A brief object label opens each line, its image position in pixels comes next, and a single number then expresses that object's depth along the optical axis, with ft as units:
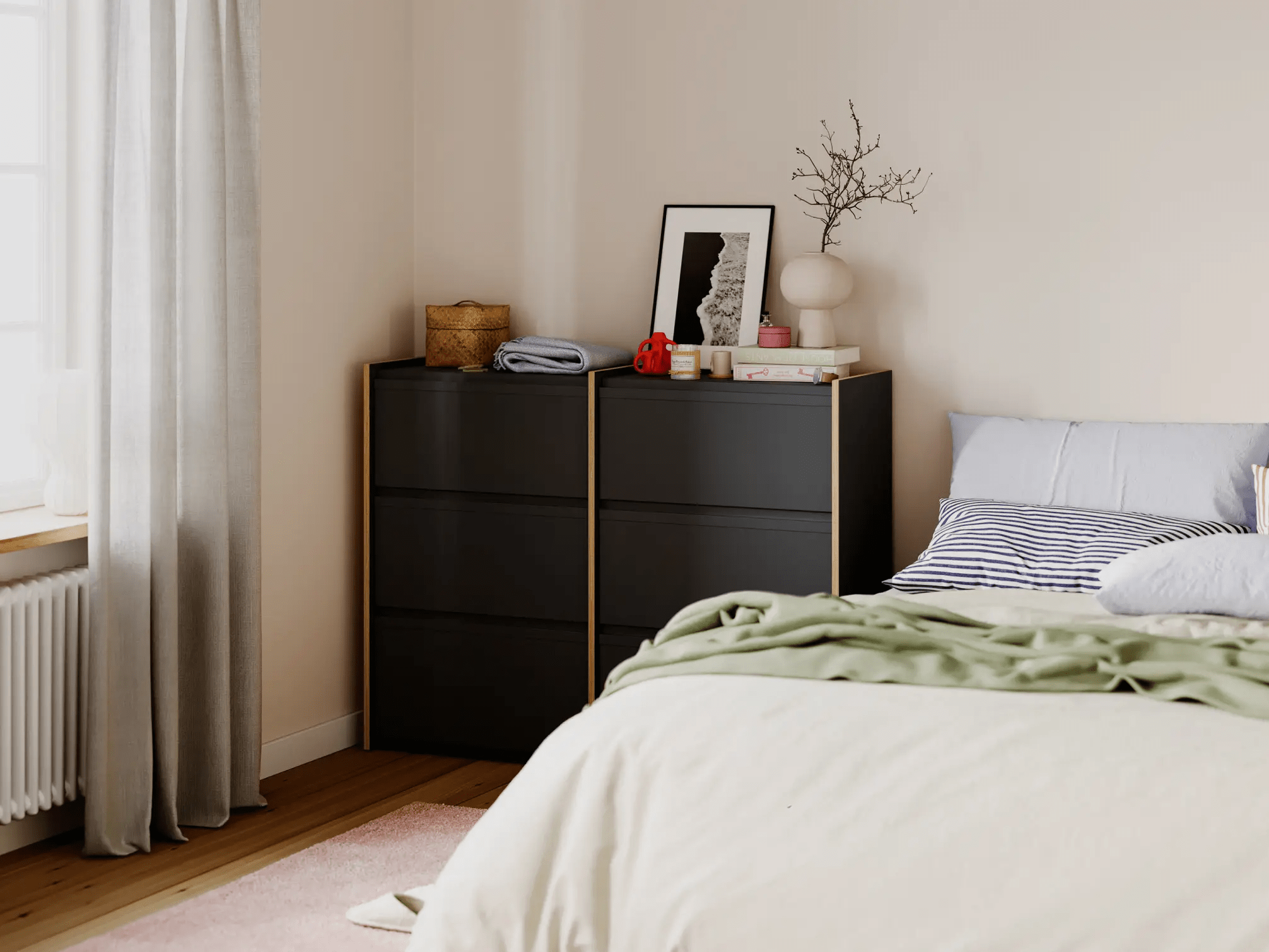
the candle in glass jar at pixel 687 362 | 12.03
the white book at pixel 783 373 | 11.64
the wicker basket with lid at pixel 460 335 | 13.07
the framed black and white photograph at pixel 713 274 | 12.71
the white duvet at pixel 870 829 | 5.78
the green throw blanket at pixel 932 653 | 6.82
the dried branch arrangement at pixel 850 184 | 12.25
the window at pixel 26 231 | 10.42
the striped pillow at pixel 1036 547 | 9.93
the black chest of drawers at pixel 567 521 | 11.59
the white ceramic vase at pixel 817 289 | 11.90
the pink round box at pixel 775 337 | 11.98
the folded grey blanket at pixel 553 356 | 12.36
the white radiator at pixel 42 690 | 9.77
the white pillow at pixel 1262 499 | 10.22
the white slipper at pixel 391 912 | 8.84
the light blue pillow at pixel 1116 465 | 10.84
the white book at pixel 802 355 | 11.61
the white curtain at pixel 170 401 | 10.12
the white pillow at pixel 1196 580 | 8.25
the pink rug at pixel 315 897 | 8.71
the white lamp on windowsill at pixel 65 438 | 10.35
